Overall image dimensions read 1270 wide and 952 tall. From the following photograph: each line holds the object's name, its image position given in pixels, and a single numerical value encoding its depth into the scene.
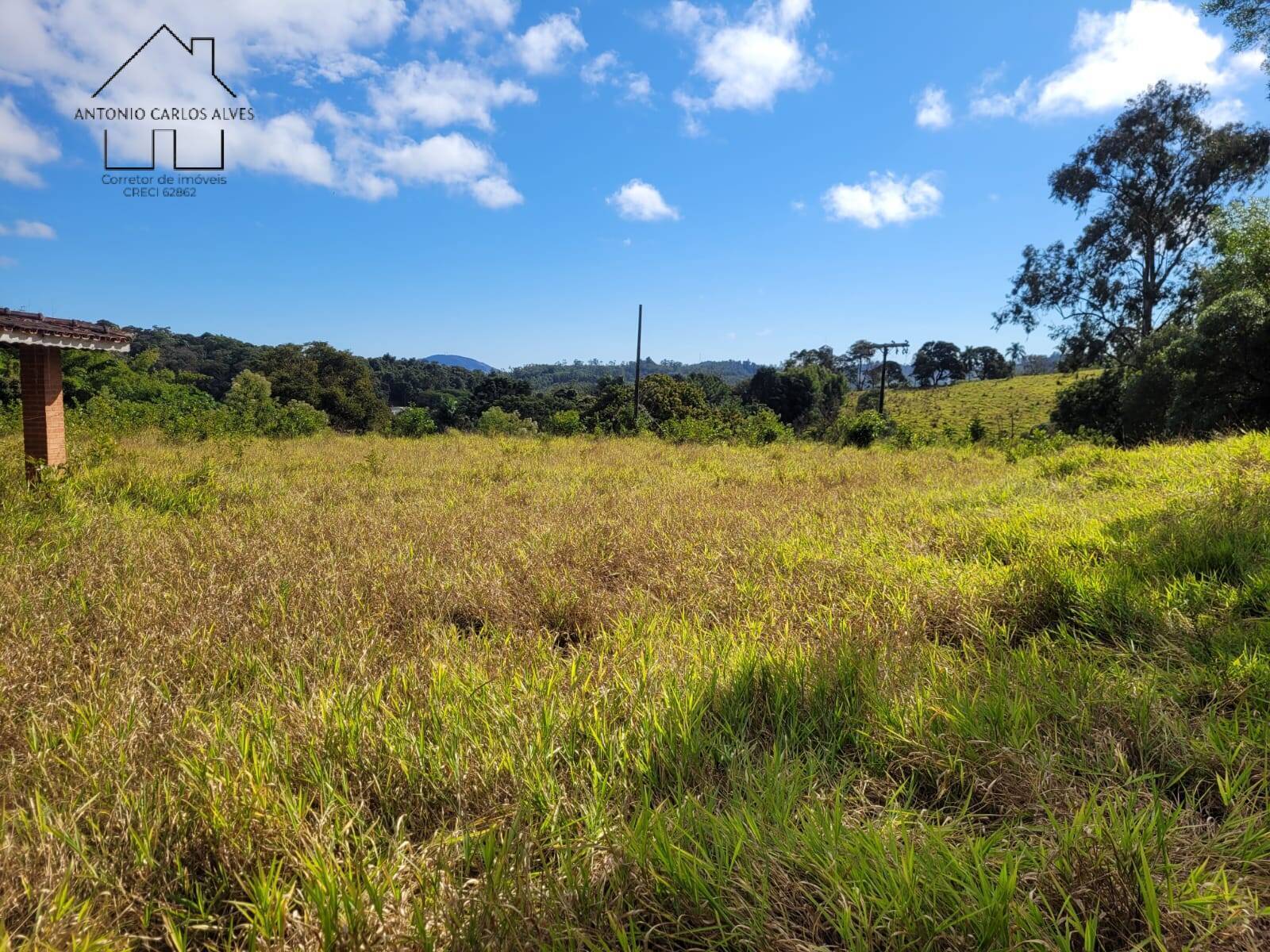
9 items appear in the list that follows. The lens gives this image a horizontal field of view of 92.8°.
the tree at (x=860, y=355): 102.75
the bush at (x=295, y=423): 18.77
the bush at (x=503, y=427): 20.86
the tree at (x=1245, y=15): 9.11
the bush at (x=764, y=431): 20.14
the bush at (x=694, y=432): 20.03
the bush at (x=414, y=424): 21.30
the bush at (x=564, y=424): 21.23
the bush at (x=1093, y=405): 25.75
